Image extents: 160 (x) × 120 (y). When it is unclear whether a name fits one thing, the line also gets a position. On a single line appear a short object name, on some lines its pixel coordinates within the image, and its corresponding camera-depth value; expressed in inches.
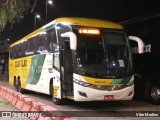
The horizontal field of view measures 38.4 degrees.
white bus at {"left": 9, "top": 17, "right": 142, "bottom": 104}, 305.9
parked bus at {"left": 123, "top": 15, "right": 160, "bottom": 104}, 377.0
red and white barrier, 217.7
